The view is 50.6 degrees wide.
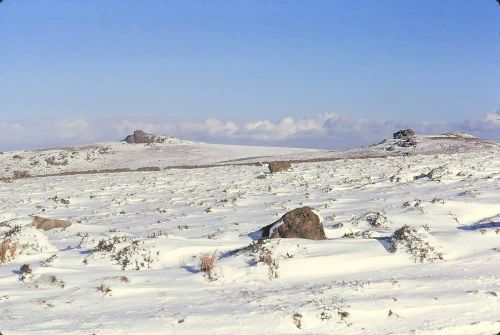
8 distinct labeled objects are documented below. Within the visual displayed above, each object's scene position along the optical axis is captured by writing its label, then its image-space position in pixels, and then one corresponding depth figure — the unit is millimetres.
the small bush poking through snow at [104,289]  6570
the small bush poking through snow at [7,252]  8438
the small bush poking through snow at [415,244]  7729
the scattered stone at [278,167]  24297
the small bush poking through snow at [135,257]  7828
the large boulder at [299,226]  8758
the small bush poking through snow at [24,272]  7234
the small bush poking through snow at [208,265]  7086
